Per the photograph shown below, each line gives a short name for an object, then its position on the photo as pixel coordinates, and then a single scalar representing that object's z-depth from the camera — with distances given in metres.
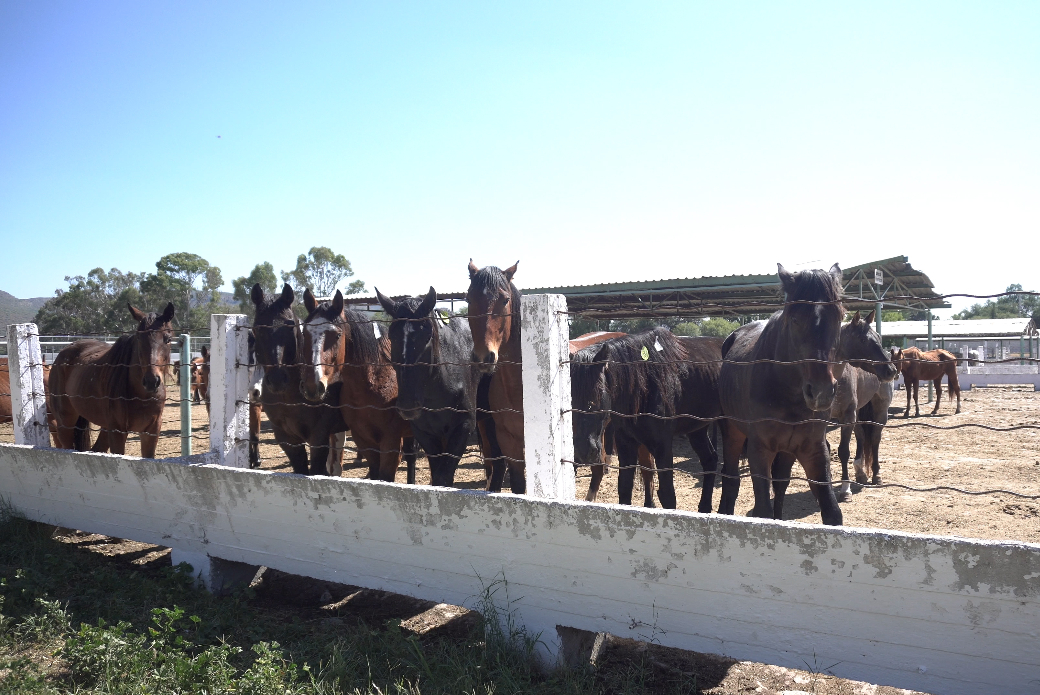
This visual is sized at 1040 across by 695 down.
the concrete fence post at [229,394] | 4.11
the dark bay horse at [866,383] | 7.14
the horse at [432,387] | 4.48
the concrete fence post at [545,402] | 2.94
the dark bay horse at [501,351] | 3.91
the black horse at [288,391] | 4.48
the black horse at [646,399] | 4.56
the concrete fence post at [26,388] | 5.25
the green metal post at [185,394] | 5.83
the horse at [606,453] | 5.69
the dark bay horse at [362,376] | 4.77
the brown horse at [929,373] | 16.25
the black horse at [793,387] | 3.49
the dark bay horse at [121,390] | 5.69
